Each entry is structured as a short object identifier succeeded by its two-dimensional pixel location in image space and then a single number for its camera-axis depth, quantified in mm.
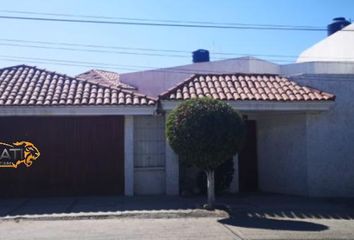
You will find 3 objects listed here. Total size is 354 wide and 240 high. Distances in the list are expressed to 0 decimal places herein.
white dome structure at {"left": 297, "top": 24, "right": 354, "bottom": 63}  23008
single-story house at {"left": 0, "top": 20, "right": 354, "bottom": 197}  14250
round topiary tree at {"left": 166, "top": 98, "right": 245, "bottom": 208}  11555
